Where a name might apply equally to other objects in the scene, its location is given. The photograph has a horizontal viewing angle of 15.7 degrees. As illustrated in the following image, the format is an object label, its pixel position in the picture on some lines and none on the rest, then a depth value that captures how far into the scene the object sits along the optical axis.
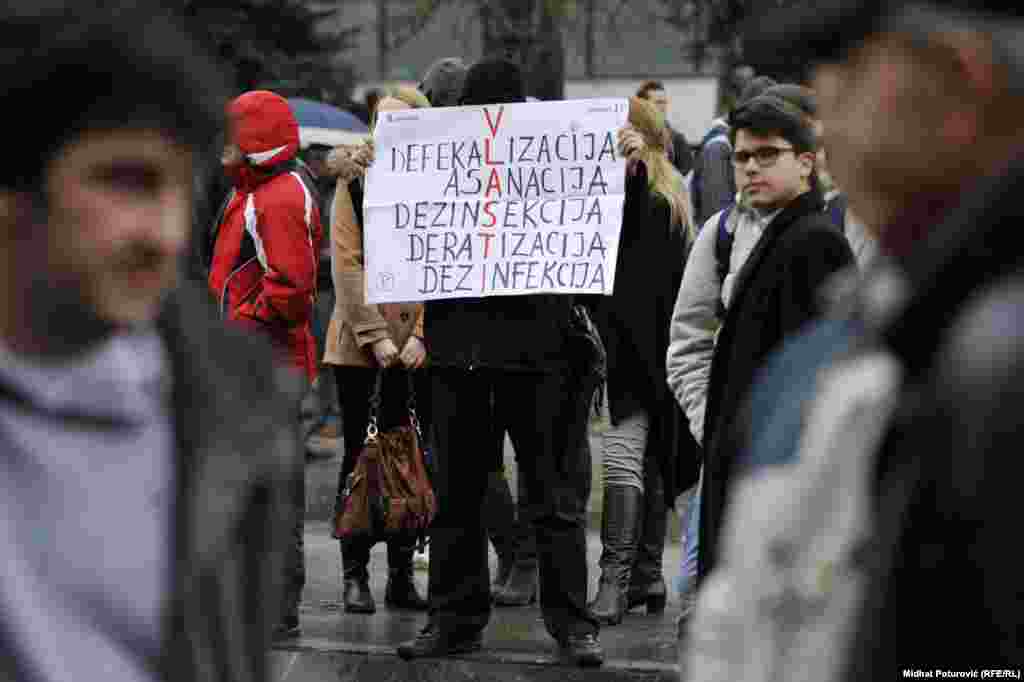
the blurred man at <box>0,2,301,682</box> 3.95
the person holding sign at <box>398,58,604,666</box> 12.86
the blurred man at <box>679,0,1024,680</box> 3.70
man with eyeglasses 8.90
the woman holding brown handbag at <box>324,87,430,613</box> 14.37
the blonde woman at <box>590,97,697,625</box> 14.26
